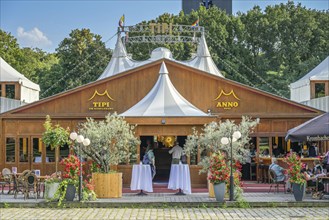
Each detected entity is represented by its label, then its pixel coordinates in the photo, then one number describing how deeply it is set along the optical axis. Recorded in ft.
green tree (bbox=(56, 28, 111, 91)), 164.66
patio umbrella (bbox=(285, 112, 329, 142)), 62.64
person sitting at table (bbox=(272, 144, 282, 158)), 88.89
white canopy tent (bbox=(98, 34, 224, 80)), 125.18
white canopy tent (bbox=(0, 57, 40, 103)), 109.29
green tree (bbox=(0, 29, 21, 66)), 164.92
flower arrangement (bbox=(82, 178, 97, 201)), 60.42
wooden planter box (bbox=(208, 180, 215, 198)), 63.53
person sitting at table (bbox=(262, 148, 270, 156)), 88.33
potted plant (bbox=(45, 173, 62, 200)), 60.44
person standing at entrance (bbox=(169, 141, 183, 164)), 73.65
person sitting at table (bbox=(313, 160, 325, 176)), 63.68
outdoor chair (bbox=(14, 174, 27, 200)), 63.72
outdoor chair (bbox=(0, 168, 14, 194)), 69.32
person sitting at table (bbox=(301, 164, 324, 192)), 62.13
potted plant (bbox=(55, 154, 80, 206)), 59.31
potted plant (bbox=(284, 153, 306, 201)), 59.16
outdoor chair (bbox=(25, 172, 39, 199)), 63.98
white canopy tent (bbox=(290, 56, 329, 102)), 108.68
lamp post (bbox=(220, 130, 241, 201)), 59.06
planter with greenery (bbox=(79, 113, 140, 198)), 64.49
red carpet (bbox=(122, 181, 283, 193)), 72.97
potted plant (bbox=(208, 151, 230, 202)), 59.21
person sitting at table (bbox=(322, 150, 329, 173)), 64.85
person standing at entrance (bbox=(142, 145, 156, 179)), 73.92
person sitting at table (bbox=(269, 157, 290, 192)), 67.87
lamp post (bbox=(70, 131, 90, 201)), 61.00
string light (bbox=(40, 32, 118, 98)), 151.96
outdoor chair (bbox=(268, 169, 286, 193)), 67.86
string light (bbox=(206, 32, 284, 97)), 160.84
